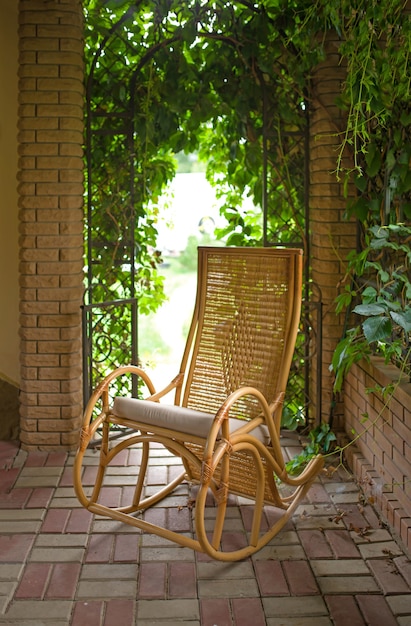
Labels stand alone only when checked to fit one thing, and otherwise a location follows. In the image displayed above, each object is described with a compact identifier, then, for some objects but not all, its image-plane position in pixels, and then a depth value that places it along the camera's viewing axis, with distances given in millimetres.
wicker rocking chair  3131
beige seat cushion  3113
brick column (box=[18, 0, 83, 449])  4211
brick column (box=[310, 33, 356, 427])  4273
